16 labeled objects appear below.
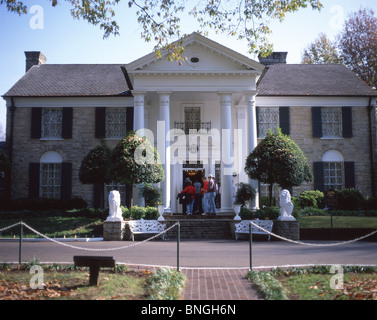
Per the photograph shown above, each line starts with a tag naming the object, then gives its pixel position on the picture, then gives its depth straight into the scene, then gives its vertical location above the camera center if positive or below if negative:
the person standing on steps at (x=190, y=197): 17.41 -0.49
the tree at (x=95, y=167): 18.64 +0.92
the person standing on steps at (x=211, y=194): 17.25 -0.35
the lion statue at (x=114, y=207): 14.30 -0.76
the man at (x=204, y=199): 17.77 -0.60
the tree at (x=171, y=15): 9.55 +4.33
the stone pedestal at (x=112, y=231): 14.12 -1.60
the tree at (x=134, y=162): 16.02 +0.98
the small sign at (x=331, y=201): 15.43 -0.60
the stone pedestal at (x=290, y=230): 14.16 -1.60
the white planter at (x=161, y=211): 15.67 -1.05
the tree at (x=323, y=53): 32.49 +11.19
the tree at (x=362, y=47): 29.77 +10.72
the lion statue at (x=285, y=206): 14.54 -0.75
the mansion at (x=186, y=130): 21.70 +3.19
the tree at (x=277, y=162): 15.95 +0.98
